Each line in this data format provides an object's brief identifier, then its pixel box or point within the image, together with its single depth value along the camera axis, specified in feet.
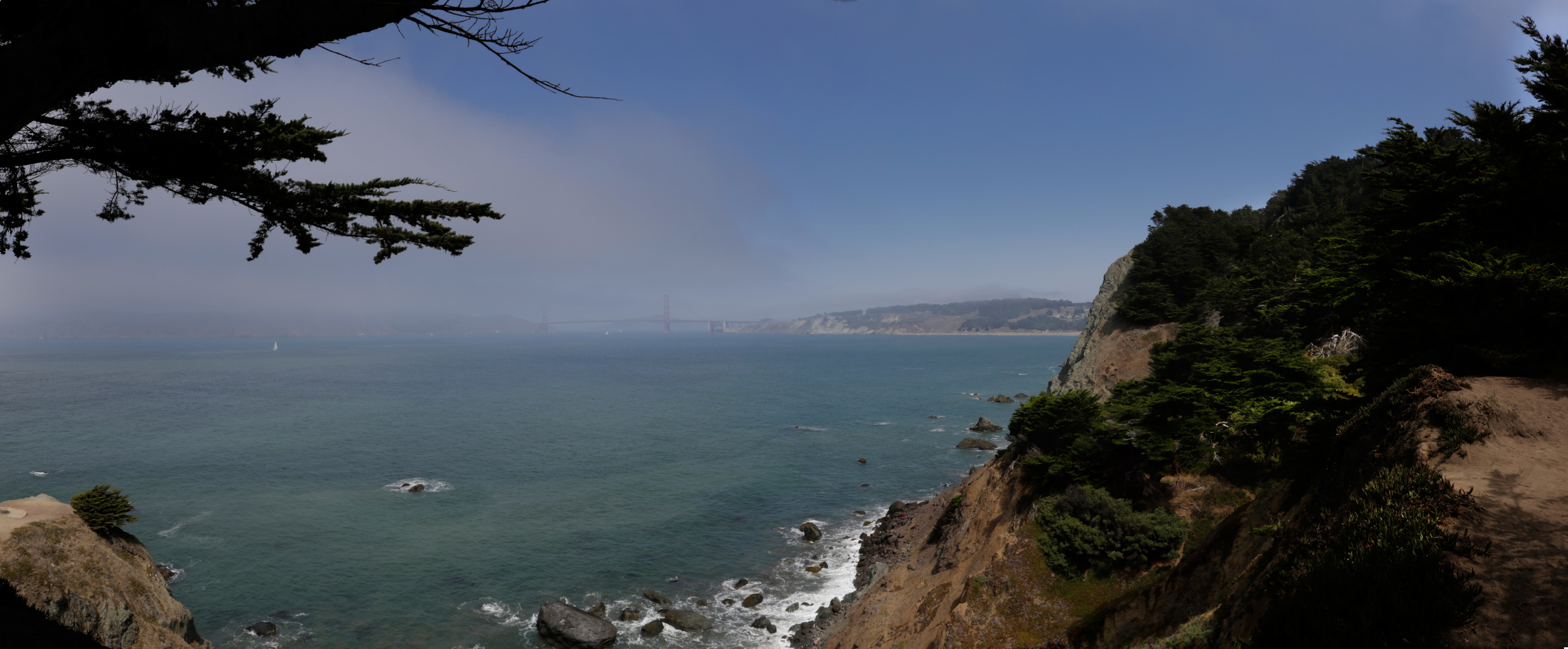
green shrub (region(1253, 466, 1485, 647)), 23.82
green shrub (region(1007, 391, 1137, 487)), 87.35
